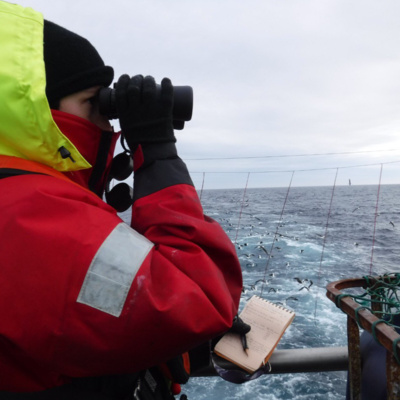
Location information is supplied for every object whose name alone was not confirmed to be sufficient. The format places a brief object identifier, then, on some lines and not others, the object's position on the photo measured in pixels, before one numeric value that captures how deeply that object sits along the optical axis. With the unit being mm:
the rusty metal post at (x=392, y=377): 954
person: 607
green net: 1331
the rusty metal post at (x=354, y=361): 1224
